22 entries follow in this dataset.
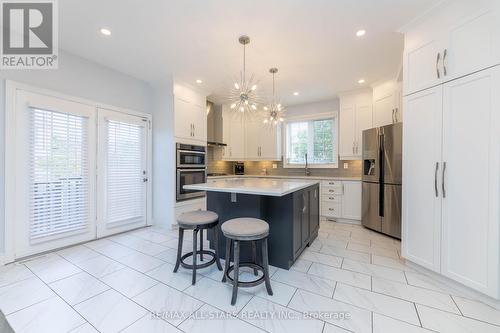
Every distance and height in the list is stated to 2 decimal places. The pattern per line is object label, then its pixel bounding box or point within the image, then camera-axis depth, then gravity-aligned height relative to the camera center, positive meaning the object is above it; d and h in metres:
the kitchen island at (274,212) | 2.25 -0.53
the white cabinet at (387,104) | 3.51 +1.12
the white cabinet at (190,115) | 3.78 +0.96
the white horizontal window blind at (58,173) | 2.58 -0.12
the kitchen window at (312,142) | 4.93 +0.60
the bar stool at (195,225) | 2.06 -0.60
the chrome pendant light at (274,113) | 3.12 +0.79
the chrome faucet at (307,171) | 5.12 -0.13
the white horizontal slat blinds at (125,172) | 3.36 -0.13
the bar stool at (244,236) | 1.75 -0.60
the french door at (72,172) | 2.50 -0.11
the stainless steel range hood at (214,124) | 5.10 +1.01
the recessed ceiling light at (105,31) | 2.40 +1.55
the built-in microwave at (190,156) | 3.80 +0.18
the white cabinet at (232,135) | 5.25 +0.78
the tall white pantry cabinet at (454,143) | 1.68 +0.21
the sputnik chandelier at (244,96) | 2.55 +0.88
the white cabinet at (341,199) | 4.11 -0.68
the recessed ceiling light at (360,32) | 2.40 +1.55
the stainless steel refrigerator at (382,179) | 3.23 -0.21
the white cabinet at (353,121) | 4.16 +0.92
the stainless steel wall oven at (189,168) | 3.77 -0.06
